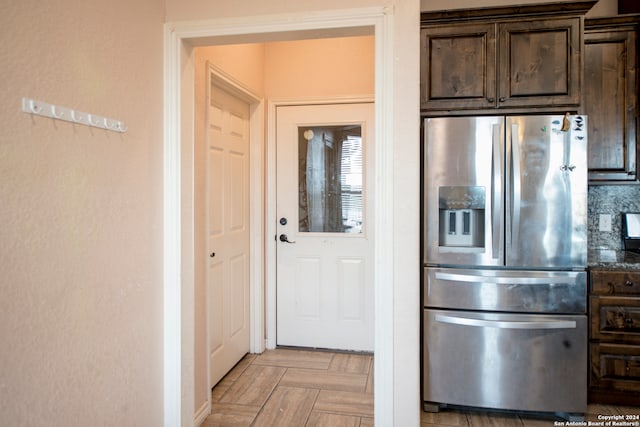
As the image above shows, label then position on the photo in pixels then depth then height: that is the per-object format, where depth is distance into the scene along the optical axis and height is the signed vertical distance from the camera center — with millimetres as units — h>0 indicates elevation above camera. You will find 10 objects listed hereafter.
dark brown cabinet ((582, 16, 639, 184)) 2602 +709
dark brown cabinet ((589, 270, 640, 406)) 2301 -741
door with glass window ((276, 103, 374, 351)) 3244 -160
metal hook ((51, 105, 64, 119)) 1355 +321
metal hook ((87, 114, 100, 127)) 1509 +324
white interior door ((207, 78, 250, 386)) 2631 -177
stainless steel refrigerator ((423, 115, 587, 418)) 2215 -324
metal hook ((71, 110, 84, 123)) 1434 +324
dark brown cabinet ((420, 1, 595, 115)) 2254 +845
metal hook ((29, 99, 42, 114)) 1276 +321
